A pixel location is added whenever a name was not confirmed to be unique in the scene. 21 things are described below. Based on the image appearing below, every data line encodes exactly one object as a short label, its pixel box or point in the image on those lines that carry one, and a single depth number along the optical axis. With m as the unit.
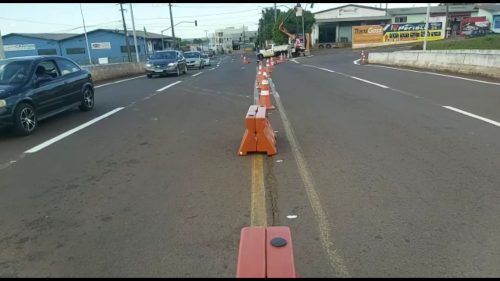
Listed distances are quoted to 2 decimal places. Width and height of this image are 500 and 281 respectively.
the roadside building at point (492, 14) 62.26
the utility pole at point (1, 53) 16.06
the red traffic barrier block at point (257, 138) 6.37
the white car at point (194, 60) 36.91
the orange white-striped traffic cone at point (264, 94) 10.57
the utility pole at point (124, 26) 44.69
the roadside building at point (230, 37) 161.65
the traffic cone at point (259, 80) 16.73
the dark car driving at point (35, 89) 8.28
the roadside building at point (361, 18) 75.00
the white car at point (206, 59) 40.44
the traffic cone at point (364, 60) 32.00
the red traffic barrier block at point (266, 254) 2.26
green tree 72.44
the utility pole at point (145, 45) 78.70
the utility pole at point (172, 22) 62.86
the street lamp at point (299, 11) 54.96
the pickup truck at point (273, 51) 55.41
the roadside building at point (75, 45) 73.56
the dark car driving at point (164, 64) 25.02
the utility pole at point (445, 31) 57.84
